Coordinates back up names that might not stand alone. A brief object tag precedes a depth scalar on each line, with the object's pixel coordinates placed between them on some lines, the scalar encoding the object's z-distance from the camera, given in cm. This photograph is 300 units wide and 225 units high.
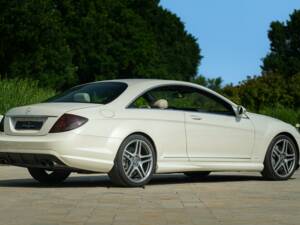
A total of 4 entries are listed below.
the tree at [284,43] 10331
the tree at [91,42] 6225
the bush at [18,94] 2412
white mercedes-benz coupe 1059
